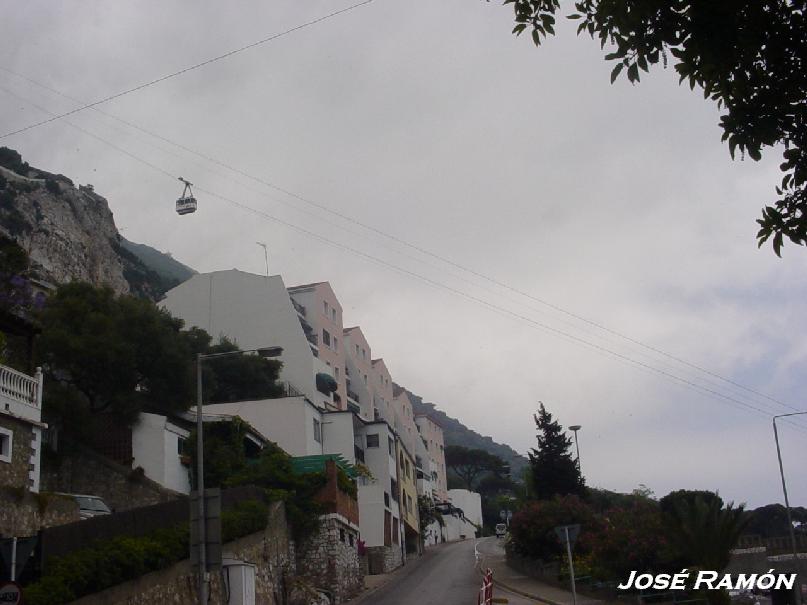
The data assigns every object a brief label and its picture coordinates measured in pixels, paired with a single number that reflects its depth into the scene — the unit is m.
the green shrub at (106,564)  18.23
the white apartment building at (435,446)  106.94
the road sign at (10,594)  11.47
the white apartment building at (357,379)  80.75
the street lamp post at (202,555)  19.34
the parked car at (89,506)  28.08
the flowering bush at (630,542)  33.38
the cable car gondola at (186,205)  54.09
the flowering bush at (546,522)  41.62
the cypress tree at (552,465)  51.94
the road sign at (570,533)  23.28
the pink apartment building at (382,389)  86.81
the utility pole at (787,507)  33.34
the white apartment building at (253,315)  65.06
